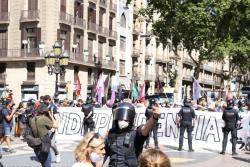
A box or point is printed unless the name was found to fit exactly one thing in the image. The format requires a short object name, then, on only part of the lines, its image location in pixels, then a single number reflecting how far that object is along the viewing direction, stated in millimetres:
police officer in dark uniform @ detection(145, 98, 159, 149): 17422
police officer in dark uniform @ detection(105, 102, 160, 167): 6160
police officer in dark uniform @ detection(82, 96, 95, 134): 18969
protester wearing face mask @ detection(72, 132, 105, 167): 5504
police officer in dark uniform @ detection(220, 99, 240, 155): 17125
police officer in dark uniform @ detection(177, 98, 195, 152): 17750
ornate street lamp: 25219
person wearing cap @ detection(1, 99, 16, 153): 15957
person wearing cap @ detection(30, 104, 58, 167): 11070
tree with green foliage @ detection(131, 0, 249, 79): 37125
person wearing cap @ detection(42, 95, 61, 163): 14203
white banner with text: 19719
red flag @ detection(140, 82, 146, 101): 30252
